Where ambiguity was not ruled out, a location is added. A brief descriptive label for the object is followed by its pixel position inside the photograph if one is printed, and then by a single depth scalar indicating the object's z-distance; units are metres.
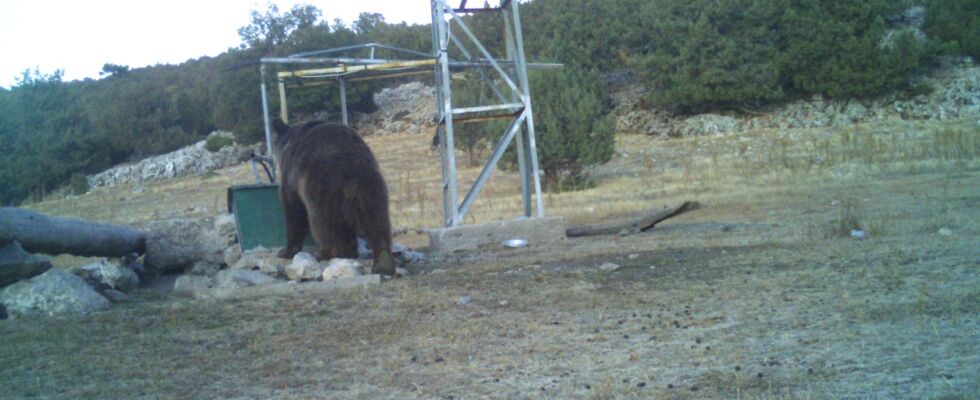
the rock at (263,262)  9.21
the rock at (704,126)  32.11
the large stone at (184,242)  10.79
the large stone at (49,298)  7.56
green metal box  10.73
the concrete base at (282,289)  8.06
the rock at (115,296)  8.58
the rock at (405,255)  10.23
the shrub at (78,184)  30.02
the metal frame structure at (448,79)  11.48
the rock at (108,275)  9.33
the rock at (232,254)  10.68
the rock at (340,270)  8.45
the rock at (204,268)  10.70
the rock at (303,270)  8.54
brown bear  9.10
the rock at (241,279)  8.65
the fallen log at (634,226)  11.59
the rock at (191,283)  8.99
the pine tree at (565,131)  21.98
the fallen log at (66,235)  9.09
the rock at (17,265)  8.23
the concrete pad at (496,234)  11.18
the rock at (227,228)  10.99
